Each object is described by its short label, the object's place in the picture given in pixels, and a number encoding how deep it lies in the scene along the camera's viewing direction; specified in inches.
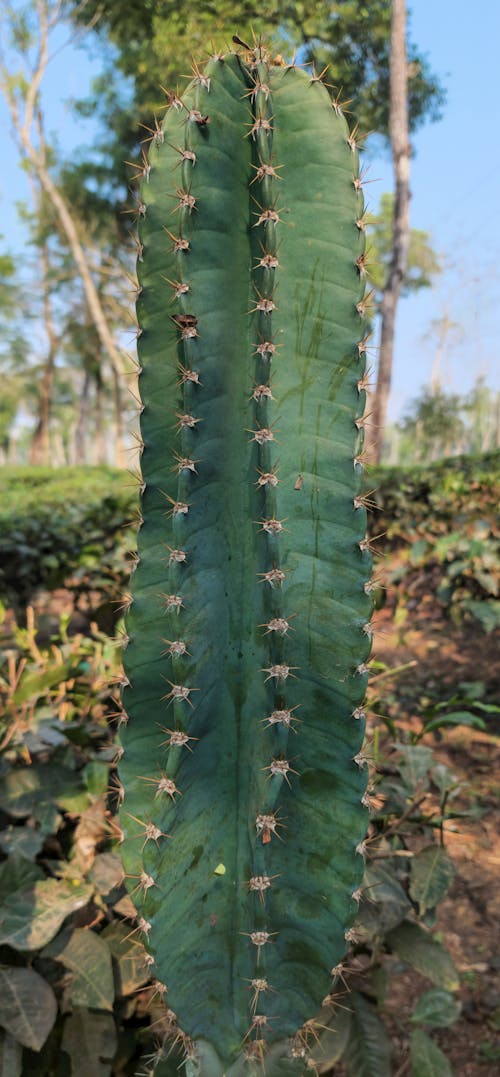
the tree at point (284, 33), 239.0
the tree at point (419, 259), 846.5
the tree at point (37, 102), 442.9
